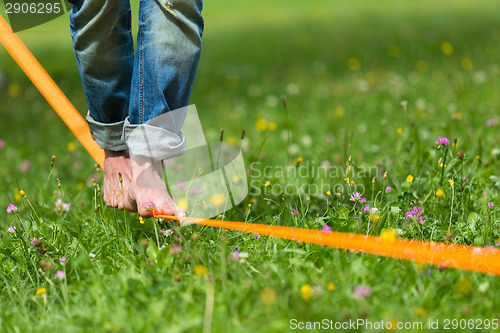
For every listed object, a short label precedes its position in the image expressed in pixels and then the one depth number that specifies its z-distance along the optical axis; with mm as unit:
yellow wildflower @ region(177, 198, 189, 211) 4871
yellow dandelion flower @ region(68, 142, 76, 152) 5706
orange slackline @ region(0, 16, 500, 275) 4520
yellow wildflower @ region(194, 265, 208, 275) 4485
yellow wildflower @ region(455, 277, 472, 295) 4421
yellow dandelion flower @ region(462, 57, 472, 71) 7853
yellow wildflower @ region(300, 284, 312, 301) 4386
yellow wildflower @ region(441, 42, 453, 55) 9192
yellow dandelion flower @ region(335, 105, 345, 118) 6340
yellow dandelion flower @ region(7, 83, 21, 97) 8461
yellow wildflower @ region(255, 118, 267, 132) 6054
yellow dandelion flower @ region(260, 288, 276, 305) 4320
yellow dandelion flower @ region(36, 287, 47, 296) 4507
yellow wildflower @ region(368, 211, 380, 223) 4674
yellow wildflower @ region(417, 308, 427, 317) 4352
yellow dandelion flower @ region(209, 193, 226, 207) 4964
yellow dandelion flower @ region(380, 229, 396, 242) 4497
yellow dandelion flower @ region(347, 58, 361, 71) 8953
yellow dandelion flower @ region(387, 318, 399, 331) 4317
